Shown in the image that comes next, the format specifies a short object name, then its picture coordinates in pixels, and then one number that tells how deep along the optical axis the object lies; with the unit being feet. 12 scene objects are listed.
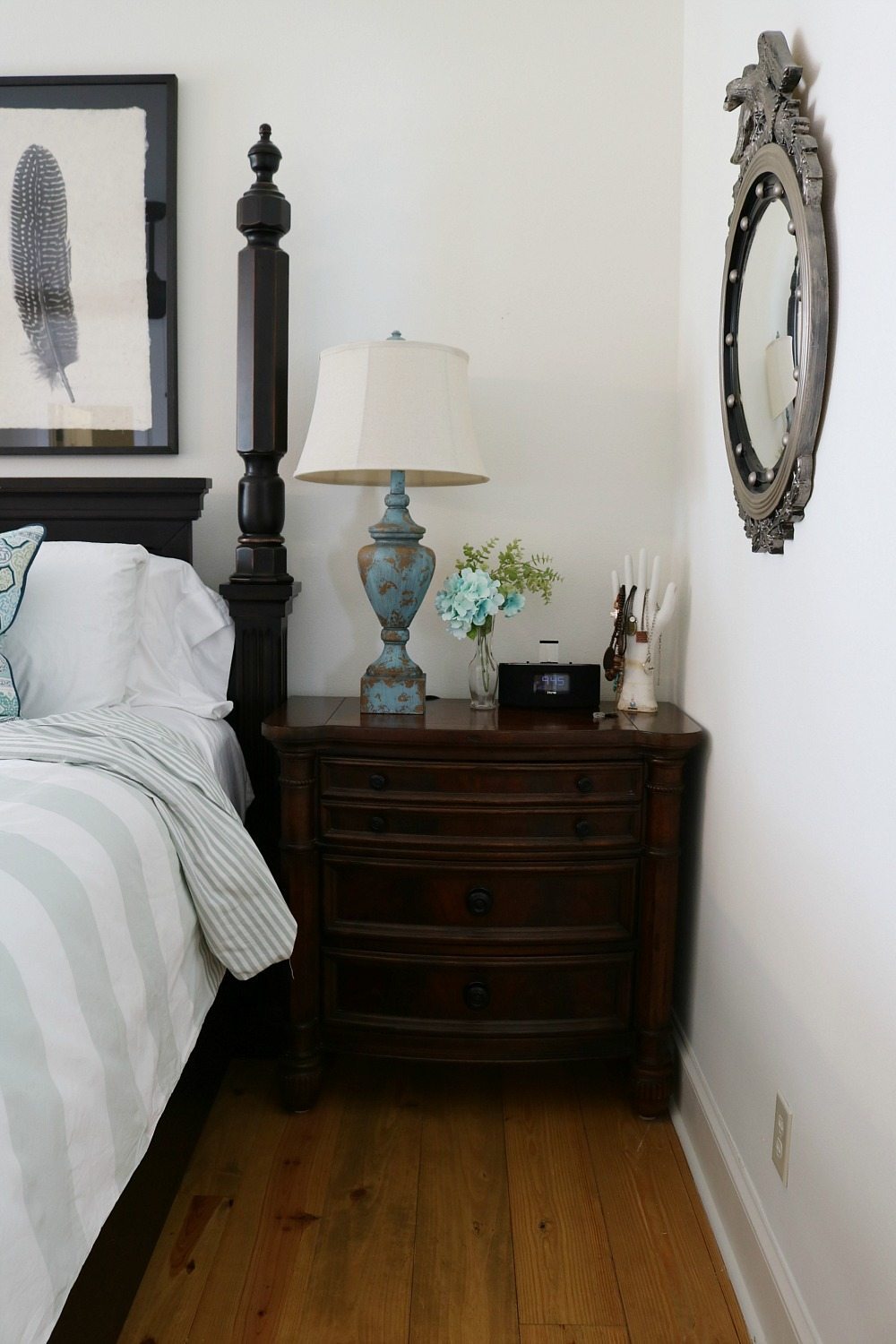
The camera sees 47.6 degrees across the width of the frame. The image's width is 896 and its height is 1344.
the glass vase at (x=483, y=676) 7.18
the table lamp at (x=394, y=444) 6.39
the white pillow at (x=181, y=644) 7.06
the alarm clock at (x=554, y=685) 7.17
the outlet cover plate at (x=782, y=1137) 4.71
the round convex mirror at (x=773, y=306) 4.34
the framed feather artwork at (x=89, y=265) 7.60
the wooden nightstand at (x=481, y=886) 6.56
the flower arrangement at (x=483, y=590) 6.88
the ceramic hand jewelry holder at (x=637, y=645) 7.07
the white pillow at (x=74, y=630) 6.40
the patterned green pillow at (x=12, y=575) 5.95
